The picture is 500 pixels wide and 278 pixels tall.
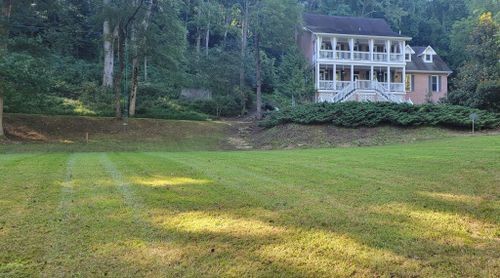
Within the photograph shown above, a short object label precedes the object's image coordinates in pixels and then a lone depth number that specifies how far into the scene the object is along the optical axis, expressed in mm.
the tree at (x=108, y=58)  29375
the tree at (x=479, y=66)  26297
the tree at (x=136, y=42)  26000
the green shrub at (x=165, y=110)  28703
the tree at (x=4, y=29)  21077
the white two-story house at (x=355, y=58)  34656
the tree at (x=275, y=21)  35375
